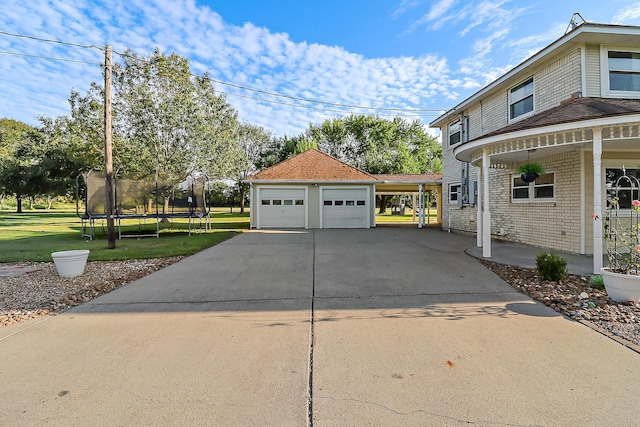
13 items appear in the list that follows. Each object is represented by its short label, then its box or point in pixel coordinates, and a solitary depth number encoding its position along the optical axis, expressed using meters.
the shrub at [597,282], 4.83
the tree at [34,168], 30.56
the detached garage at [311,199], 17.34
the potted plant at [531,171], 7.84
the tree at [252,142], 36.38
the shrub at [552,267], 5.22
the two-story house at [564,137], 5.94
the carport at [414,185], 17.69
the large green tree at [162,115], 18.56
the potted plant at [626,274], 4.10
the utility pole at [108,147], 9.23
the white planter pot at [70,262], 6.04
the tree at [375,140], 35.34
